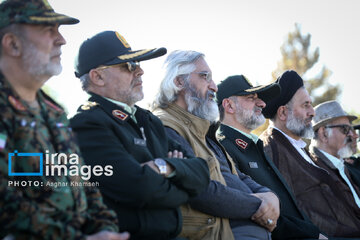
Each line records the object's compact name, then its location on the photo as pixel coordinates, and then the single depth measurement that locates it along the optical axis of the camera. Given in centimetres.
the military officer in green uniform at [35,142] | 238
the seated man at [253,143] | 490
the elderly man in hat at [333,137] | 685
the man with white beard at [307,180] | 560
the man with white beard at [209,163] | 395
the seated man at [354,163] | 712
